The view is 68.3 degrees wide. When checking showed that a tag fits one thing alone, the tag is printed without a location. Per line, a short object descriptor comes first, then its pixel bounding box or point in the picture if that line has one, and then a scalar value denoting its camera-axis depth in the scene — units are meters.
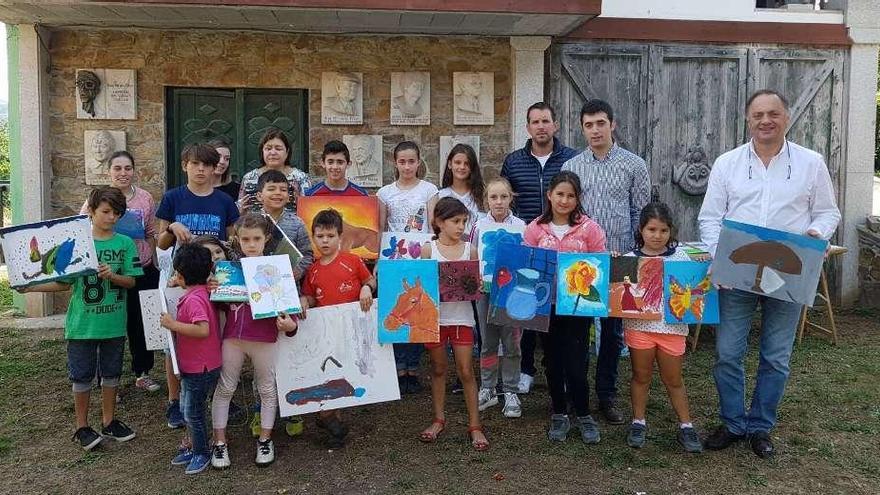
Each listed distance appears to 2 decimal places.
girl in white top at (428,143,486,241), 4.23
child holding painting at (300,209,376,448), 3.53
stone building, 6.33
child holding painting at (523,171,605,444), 3.62
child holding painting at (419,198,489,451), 3.66
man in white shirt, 3.43
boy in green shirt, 3.55
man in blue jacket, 4.36
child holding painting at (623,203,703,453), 3.55
